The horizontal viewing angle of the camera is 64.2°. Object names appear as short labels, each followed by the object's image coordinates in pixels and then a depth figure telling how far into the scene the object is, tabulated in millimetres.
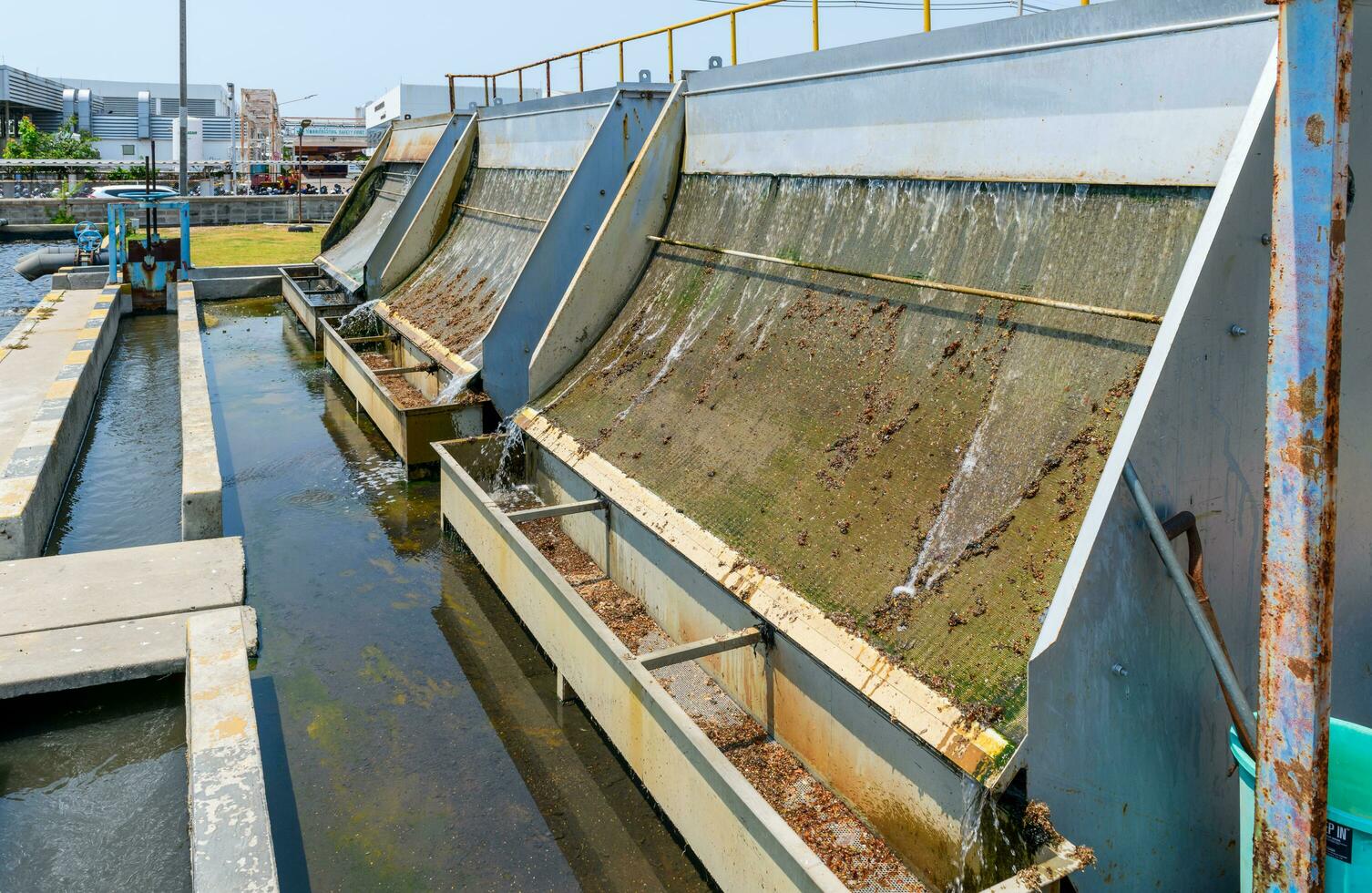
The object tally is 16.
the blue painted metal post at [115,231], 17359
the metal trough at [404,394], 9000
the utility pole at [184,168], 25422
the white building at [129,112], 58781
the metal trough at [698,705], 3494
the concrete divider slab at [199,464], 7137
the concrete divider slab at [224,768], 3732
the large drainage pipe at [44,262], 22047
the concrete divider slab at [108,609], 5383
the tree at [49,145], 46219
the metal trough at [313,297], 14773
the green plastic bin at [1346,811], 2682
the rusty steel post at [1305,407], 2232
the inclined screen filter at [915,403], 4020
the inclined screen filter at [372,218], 15938
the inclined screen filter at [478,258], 10656
